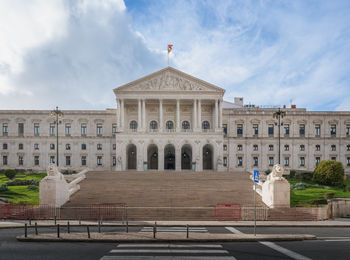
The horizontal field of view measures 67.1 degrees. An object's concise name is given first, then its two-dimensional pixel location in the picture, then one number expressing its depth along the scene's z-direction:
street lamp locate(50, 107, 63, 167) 37.46
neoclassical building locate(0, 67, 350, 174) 58.06
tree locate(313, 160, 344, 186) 42.44
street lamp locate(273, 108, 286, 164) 35.22
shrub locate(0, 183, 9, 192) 31.58
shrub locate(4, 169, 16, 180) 46.11
